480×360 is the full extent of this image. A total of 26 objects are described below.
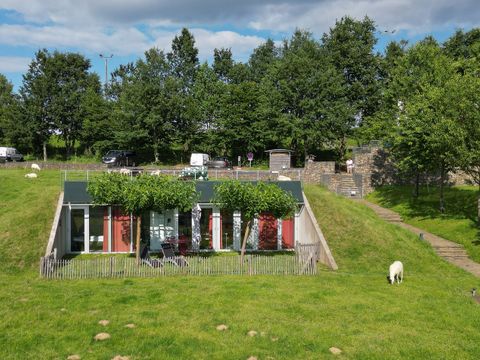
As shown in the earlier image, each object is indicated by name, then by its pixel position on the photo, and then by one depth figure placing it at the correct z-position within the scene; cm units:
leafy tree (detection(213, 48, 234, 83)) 8092
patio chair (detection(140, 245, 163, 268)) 2072
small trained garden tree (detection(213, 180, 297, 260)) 2184
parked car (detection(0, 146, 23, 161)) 5369
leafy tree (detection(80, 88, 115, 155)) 5925
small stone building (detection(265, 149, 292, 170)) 4547
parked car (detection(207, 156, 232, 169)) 4728
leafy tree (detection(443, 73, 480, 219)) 2847
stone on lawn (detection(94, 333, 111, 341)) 1225
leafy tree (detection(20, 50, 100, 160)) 5900
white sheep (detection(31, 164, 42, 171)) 4409
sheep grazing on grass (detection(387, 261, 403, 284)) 1948
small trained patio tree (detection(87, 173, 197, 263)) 2111
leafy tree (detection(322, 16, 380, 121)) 5866
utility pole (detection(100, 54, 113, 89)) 8292
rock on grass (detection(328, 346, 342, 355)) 1167
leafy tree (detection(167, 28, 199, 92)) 7038
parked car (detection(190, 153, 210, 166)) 4899
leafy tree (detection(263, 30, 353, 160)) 5172
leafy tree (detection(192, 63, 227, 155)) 5608
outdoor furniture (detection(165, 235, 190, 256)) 2428
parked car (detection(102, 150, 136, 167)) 4939
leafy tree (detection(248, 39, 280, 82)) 7539
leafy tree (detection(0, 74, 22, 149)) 5821
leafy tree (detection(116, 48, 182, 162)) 5397
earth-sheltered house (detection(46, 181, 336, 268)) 2491
